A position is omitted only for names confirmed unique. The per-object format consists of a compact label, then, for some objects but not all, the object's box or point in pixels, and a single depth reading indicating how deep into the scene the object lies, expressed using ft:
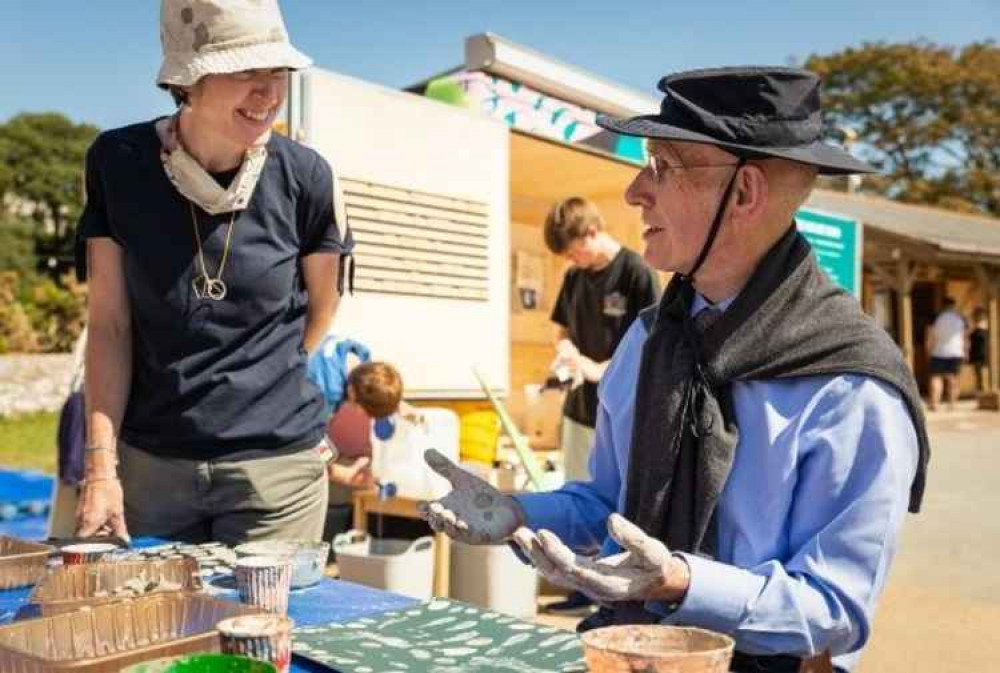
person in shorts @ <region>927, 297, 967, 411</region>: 57.47
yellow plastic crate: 19.86
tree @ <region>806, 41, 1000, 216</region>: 120.16
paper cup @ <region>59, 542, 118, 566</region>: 6.07
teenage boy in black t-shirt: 16.28
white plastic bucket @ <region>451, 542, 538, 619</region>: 15.16
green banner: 31.68
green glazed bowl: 3.69
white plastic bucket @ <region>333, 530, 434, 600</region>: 13.51
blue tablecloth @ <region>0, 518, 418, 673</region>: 5.52
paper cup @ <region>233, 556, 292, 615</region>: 5.34
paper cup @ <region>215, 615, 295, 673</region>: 3.93
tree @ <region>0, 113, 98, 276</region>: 108.78
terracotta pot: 3.29
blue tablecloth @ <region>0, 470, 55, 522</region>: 22.85
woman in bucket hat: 7.22
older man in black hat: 4.47
